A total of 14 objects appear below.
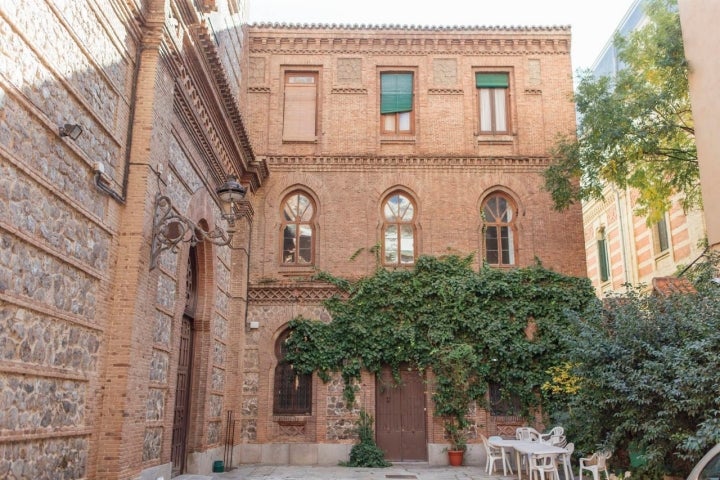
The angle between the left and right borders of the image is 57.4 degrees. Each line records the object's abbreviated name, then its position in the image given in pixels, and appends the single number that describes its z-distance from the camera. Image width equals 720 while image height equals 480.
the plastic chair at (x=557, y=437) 12.11
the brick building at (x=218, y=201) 6.33
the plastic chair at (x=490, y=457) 13.72
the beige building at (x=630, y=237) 19.20
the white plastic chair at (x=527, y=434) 13.58
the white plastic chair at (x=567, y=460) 10.89
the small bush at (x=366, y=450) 15.12
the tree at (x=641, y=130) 14.48
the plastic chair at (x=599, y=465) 9.45
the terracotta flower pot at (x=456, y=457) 15.19
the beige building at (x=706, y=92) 12.67
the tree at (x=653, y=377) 7.87
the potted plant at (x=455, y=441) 15.20
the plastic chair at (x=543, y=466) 10.71
